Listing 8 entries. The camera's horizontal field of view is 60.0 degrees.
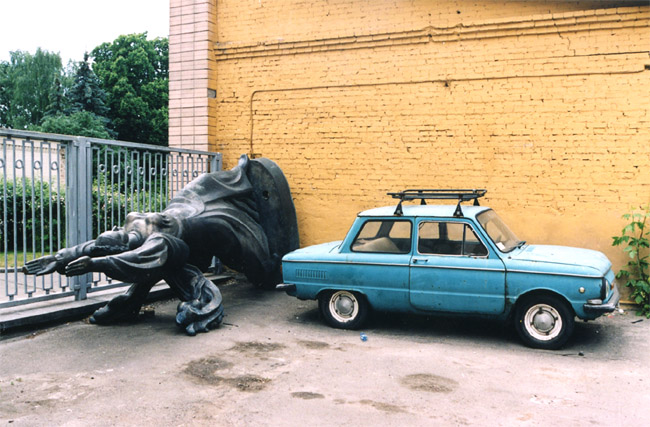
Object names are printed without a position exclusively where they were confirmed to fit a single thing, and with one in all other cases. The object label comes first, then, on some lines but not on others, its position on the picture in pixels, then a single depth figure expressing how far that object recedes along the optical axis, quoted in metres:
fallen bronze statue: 6.24
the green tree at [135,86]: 40.81
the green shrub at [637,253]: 7.59
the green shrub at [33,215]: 7.22
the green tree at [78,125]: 33.09
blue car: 5.86
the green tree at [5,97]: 45.03
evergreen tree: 36.75
